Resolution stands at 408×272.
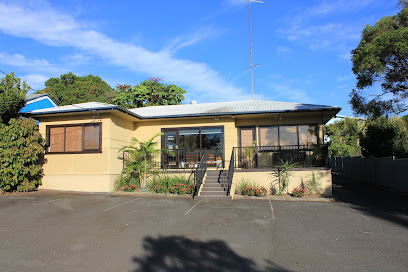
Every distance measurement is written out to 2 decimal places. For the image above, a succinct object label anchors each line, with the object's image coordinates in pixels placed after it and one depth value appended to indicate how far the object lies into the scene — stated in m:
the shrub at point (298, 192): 10.68
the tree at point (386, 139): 16.55
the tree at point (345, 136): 27.83
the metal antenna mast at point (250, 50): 17.64
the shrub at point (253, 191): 10.89
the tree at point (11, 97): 11.43
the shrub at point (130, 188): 11.92
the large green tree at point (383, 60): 8.62
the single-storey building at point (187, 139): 11.99
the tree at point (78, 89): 34.44
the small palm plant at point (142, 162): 12.23
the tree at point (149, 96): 29.91
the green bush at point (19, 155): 10.90
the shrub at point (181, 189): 11.11
